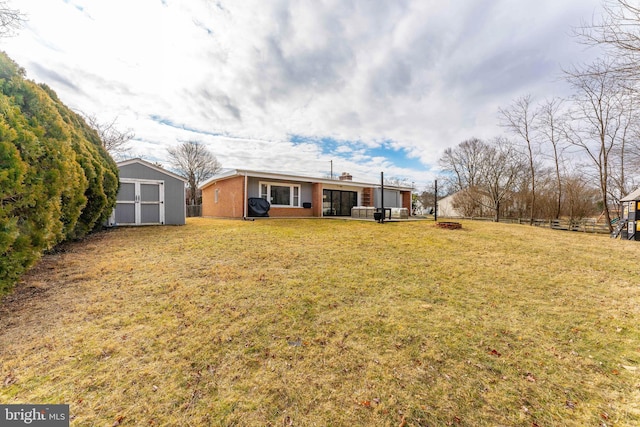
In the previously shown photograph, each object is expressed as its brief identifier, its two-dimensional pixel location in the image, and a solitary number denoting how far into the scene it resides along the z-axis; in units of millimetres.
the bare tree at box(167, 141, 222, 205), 29188
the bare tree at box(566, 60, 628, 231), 15084
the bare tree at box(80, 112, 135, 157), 18266
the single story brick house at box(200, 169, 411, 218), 12981
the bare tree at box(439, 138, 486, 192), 29406
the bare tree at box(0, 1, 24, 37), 5604
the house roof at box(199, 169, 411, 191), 12312
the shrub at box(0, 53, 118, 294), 2906
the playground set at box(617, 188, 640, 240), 11375
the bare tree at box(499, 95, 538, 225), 19750
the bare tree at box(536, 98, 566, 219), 17409
